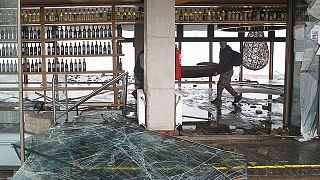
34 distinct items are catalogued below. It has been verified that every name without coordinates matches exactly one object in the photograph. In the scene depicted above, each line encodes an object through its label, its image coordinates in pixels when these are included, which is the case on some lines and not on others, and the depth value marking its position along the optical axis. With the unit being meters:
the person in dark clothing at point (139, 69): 7.96
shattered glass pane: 2.45
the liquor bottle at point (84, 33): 7.60
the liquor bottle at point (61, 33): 7.61
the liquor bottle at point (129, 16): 7.67
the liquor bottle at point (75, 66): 7.77
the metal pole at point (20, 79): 2.28
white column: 5.18
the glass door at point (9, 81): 2.41
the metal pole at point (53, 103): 4.25
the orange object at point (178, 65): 5.45
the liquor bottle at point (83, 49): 7.59
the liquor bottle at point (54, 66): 7.64
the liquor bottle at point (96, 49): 7.61
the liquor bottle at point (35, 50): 7.64
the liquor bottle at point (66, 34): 7.58
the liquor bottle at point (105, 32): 7.54
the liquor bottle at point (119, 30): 7.79
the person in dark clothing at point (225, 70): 8.97
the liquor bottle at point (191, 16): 8.19
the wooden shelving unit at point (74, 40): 7.44
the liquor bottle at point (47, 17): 7.60
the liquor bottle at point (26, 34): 7.66
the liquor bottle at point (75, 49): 7.63
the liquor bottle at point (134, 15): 7.70
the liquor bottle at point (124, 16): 7.66
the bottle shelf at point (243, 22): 8.00
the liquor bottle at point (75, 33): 7.59
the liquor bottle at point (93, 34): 7.55
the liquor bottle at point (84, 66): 7.83
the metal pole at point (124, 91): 5.25
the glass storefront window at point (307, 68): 5.01
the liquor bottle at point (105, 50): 7.59
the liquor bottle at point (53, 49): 7.67
